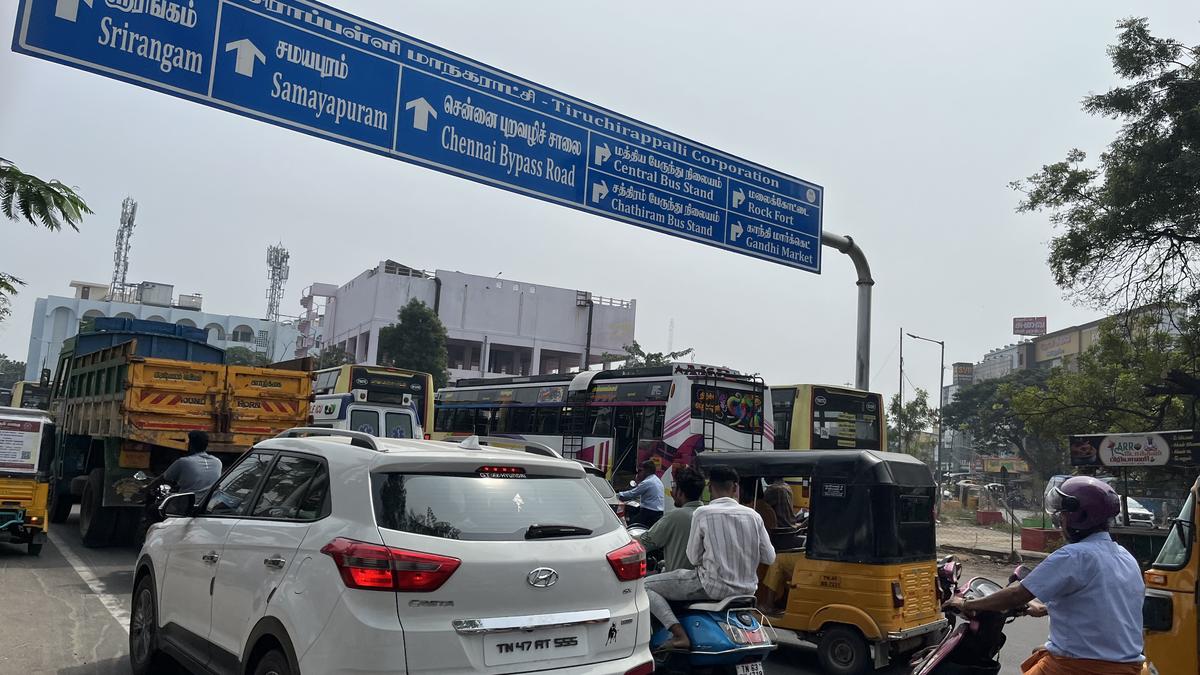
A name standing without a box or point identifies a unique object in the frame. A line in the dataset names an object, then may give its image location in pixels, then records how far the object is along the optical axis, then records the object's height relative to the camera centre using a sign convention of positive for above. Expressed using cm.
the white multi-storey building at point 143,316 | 8881 +1000
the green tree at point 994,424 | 4709 +275
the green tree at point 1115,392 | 2064 +193
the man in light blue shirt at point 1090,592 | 361 -52
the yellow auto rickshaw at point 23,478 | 1036 -87
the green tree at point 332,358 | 5390 +412
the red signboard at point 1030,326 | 9869 +1568
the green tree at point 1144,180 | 1619 +550
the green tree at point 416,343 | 4325 +419
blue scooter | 526 -117
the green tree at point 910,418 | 4409 +197
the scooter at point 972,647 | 453 -97
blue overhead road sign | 835 +367
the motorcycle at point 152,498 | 793 -87
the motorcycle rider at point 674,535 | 604 -65
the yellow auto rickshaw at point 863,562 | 708 -90
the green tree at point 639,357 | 5381 +546
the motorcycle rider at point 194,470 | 898 -57
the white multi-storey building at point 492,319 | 5775 +775
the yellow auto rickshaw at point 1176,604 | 496 -76
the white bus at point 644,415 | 1762 +58
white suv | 374 -65
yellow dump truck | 1126 -1
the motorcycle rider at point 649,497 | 1104 -71
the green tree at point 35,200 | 644 +154
